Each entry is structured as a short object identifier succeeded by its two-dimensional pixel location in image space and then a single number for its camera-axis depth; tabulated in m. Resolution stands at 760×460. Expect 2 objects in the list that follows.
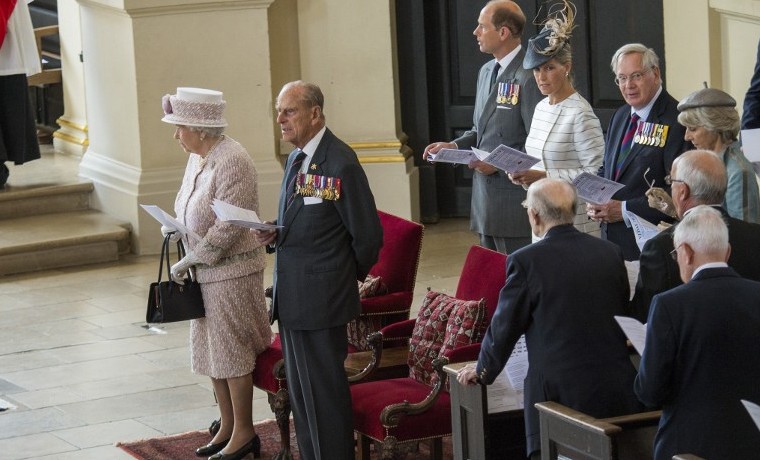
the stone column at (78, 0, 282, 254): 20.75
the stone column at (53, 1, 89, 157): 24.70
